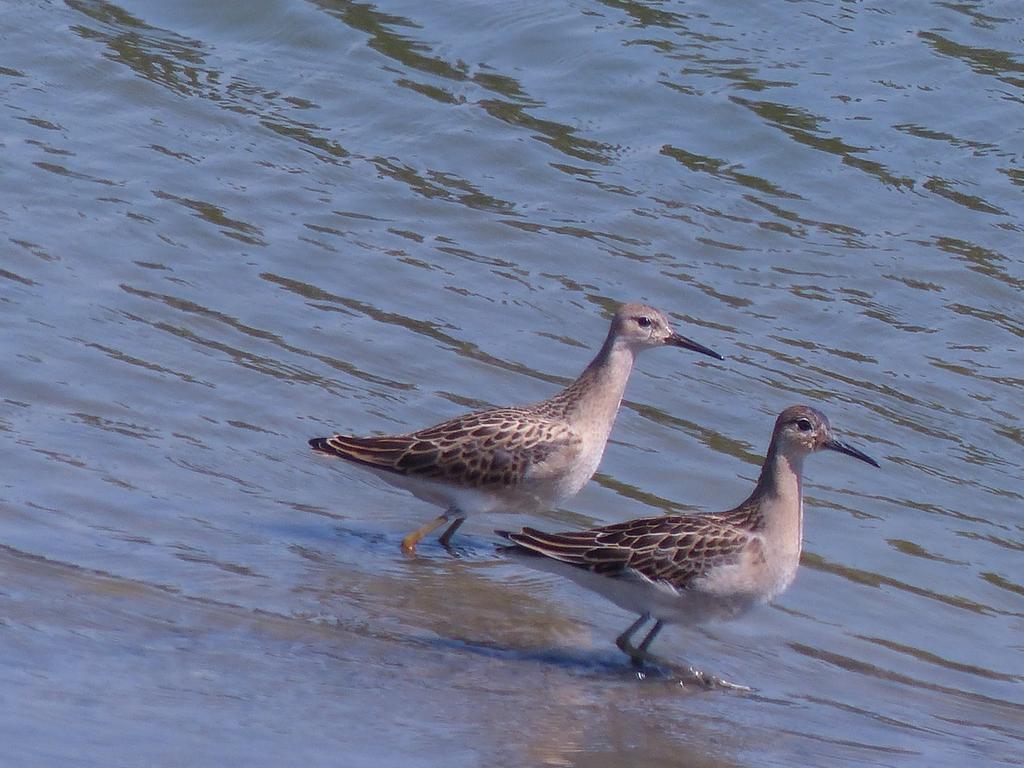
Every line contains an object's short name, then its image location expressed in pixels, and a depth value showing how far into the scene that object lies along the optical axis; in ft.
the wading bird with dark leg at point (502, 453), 66.03
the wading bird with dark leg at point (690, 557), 57.11
